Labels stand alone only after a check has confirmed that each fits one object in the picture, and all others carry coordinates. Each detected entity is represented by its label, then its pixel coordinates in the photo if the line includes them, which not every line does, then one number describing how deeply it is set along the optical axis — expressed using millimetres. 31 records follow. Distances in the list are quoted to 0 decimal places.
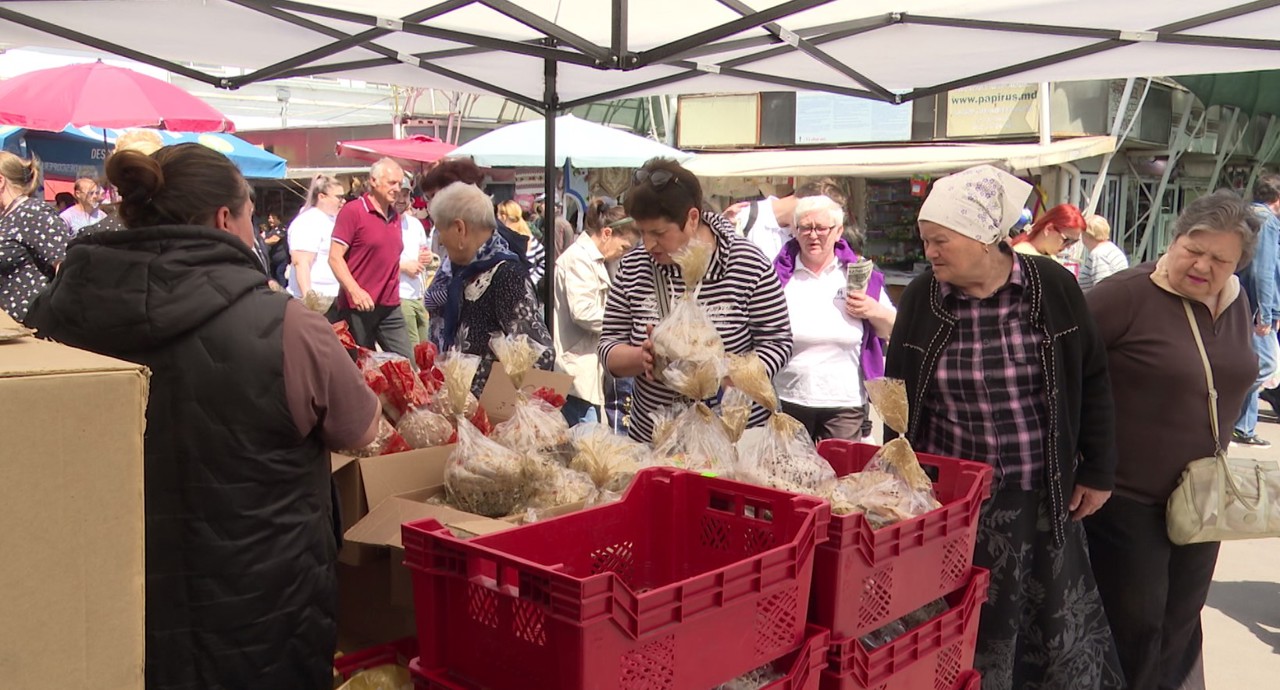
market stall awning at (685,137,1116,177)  11469
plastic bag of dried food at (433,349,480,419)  2670
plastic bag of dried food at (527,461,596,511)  2371
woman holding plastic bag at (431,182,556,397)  3812
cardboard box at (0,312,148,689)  856
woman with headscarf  2701
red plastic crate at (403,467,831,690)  1518
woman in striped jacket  3088
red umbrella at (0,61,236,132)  7234
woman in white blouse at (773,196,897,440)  4383
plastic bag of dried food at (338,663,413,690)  2016
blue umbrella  10969
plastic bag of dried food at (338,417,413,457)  2617
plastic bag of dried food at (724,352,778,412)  2354
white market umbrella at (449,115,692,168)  10023
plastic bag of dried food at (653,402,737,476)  2385
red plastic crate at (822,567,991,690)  1951
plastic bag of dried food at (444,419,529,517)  2391
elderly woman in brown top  2979
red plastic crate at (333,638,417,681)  2075
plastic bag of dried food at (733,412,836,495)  2209
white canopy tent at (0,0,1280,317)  3820
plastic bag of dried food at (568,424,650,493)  2400
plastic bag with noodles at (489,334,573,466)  2561
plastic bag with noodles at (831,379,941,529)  2115
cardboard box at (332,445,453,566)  2523
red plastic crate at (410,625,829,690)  1790
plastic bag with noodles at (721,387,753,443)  2391
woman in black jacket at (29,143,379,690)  1883
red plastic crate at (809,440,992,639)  1928
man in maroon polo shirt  6211
